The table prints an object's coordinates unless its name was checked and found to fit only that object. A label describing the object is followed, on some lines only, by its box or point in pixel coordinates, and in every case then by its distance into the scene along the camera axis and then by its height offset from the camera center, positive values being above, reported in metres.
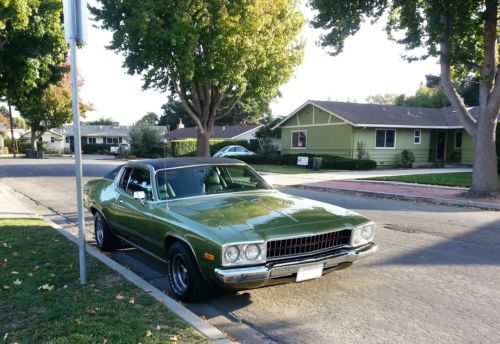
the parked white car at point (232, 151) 36.98 -1.26
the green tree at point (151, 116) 102.03 +4.88
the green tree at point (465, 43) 13.80 +3.12
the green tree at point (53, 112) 51.05 +2.84
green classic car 4.18 -0.94
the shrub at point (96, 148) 66.50 -1.73
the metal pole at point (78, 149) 4.74 -0.14
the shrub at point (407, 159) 29.84 -1.49
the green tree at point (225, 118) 73.56 +3.52
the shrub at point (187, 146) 43.53 -0.94
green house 29.62 +0.28
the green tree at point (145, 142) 47.81 -0.60
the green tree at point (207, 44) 21.31 +4.74
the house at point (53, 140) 80.08 -0.66
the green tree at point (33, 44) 12.40 +2.65
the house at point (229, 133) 50.62 +0.44
